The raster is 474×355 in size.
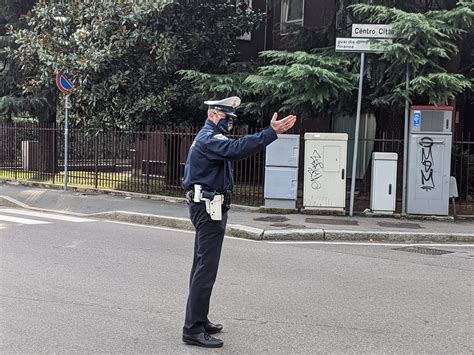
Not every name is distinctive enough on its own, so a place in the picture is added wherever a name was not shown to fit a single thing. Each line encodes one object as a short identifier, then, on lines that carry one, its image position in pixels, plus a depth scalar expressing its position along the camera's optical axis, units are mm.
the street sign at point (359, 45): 10547
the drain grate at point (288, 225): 9777
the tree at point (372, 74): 10414
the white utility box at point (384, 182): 11156
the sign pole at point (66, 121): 14159
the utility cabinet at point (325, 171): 11297
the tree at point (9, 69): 17219
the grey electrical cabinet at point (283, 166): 11406
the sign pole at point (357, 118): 10617
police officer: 4211
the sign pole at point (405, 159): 11188
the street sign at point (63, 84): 13555
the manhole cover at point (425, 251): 8399
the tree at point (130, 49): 13234
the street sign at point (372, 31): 10523
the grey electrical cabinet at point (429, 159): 10953
